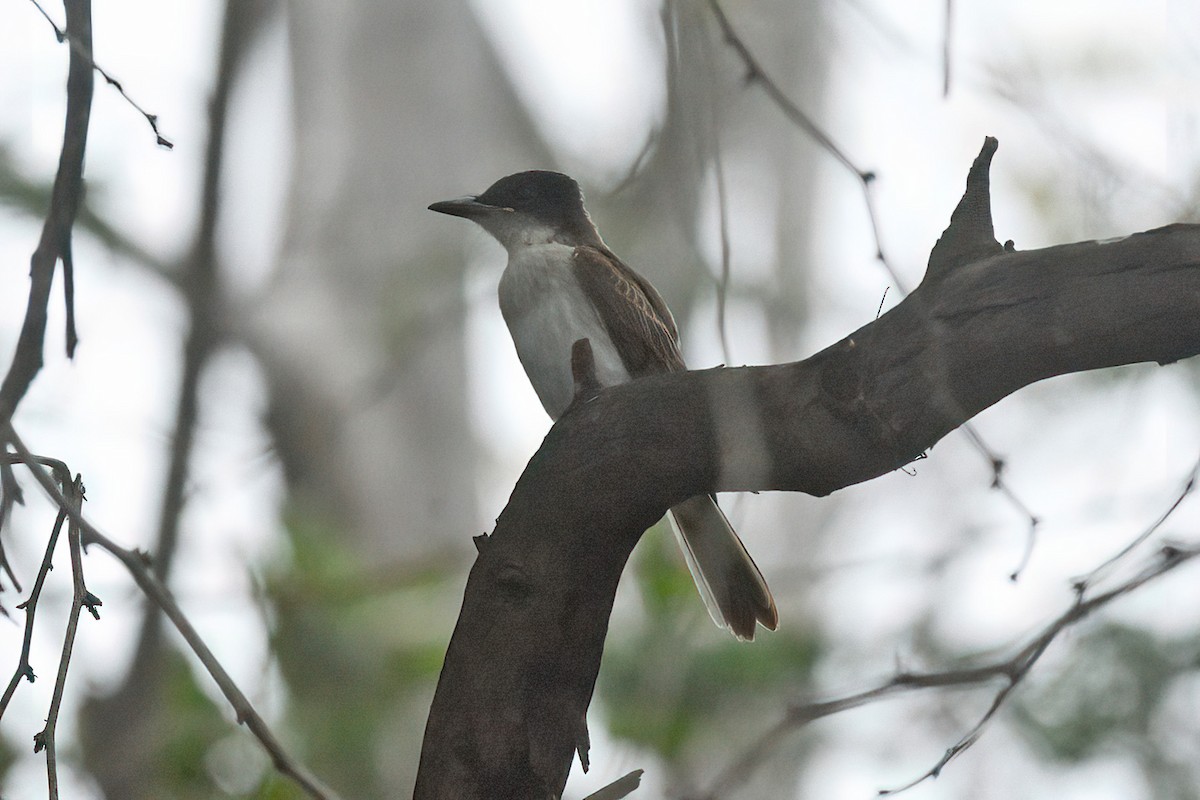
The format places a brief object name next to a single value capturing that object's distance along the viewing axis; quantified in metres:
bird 6.69
